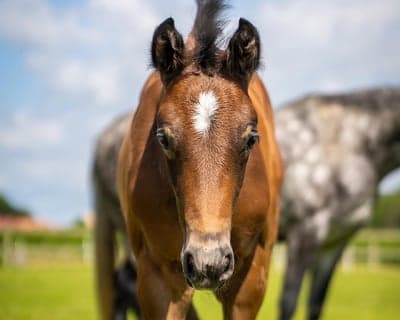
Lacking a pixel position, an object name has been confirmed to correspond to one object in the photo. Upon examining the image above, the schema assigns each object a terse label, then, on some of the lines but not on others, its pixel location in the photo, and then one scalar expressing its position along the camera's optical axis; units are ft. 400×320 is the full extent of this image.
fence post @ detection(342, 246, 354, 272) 100.22
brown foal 10.93
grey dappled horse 24.26
